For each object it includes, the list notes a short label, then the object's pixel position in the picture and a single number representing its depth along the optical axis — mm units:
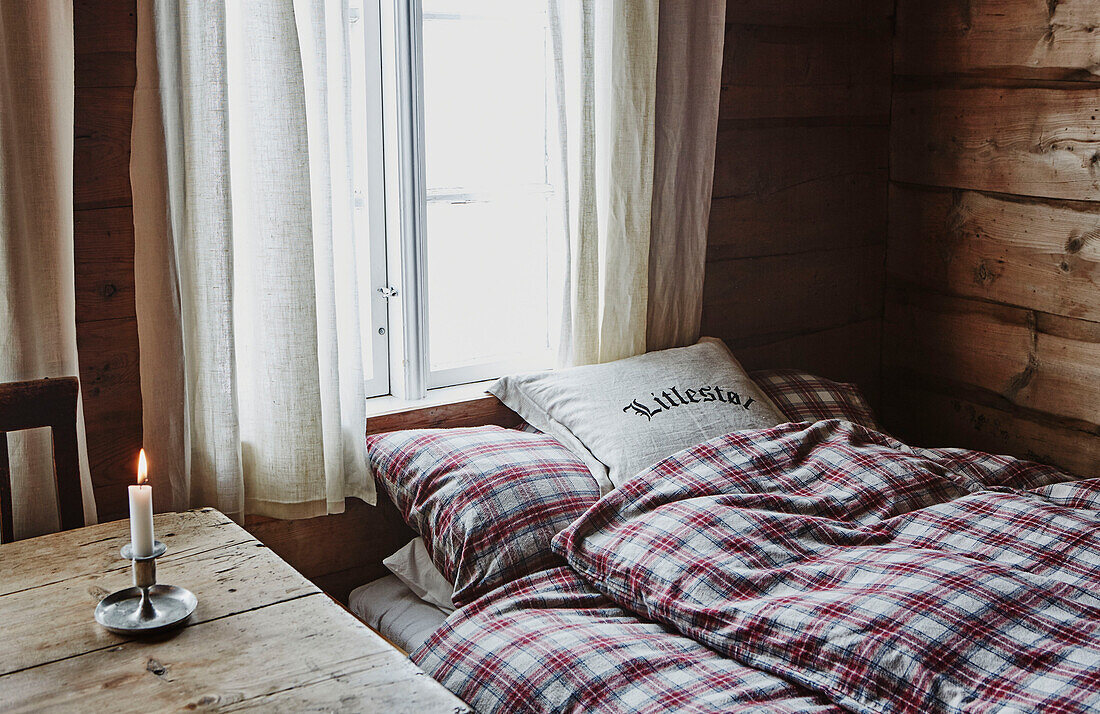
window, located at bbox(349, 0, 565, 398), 2098
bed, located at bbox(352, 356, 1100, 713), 1318
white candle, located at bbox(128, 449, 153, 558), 1107
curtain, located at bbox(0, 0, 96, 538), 1544
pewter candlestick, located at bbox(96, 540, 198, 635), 1161
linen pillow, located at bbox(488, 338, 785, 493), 1965
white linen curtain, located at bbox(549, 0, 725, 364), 2184
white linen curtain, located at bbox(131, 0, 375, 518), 1670
